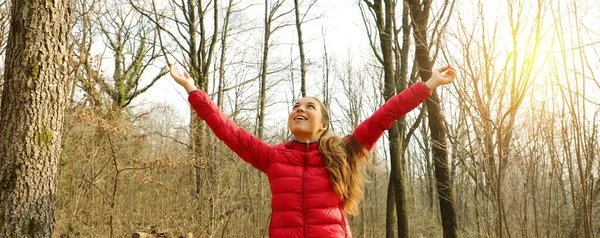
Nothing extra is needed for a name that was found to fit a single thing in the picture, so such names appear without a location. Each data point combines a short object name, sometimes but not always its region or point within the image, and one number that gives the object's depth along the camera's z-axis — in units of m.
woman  2.44
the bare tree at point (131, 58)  16.28
